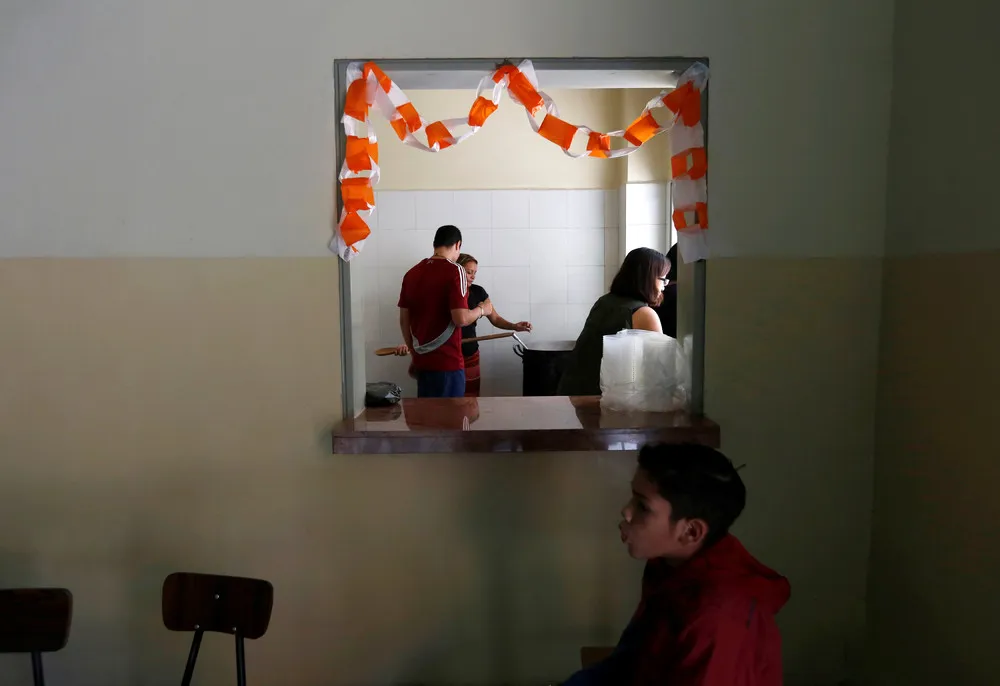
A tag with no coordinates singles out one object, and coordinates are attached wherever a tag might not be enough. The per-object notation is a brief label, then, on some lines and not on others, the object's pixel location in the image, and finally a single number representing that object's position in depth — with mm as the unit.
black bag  2082
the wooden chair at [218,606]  1449
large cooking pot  3625
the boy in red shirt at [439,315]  2916
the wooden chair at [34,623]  1468
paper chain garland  1810
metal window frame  1819
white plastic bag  1970
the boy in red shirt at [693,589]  1106
